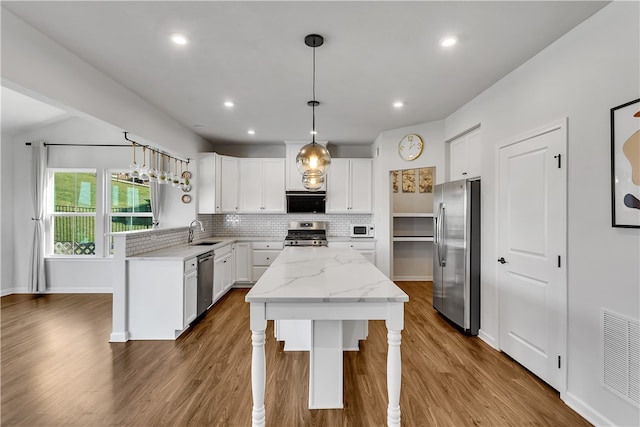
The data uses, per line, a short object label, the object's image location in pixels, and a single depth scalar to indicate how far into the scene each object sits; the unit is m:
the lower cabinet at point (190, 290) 3.42
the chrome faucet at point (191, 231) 4.79
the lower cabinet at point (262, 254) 5.47
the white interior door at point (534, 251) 2.29
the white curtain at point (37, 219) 4.91
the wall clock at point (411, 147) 4.55
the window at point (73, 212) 5.16
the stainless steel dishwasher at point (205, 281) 3.81
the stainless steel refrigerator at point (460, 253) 3.36
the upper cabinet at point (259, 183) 5.74
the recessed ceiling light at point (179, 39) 2.24
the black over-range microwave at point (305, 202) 5.68
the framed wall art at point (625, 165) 1.73
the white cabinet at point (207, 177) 5.27
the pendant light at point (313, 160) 2.57
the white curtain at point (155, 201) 4.92
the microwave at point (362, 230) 5.65
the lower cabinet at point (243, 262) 5.45
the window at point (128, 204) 5.26
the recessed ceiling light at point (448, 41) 2.26
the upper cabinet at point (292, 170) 5.66
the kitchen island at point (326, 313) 1.75
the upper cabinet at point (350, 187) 5.70
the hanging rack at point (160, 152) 3.60
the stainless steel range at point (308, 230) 5.77
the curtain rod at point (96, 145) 4.98
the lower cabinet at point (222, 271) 4.44
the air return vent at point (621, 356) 1.73
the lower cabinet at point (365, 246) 5.34
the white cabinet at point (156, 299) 3.28
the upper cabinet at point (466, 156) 3.55
